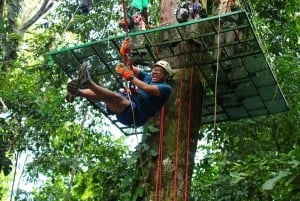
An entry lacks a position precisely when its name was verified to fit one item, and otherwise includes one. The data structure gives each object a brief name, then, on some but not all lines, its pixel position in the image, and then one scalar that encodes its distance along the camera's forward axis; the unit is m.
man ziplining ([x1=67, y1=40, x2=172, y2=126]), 3.51
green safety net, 3.97
